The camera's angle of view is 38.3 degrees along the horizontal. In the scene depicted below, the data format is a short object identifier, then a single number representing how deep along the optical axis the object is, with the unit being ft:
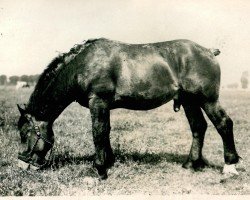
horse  19.98
